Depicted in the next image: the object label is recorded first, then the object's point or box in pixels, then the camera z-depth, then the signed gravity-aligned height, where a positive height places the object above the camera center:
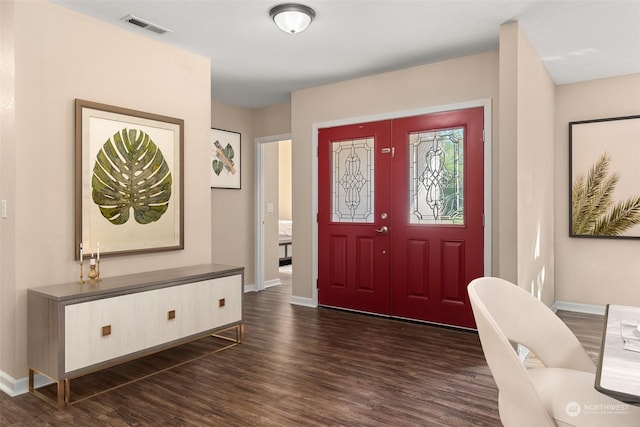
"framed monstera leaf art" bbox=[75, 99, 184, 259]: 3.00 +0.25
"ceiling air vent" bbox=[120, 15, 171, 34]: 3.12 +1.42
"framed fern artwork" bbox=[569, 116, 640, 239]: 4.33 +0.37
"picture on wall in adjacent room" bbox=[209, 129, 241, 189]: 5.36 +0.69
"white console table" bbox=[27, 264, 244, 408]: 2.47 -0.69
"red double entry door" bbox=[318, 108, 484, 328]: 3.94 -0.02
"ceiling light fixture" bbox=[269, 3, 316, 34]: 2.94 +1.37
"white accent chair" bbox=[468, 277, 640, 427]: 1.25 -0.54
